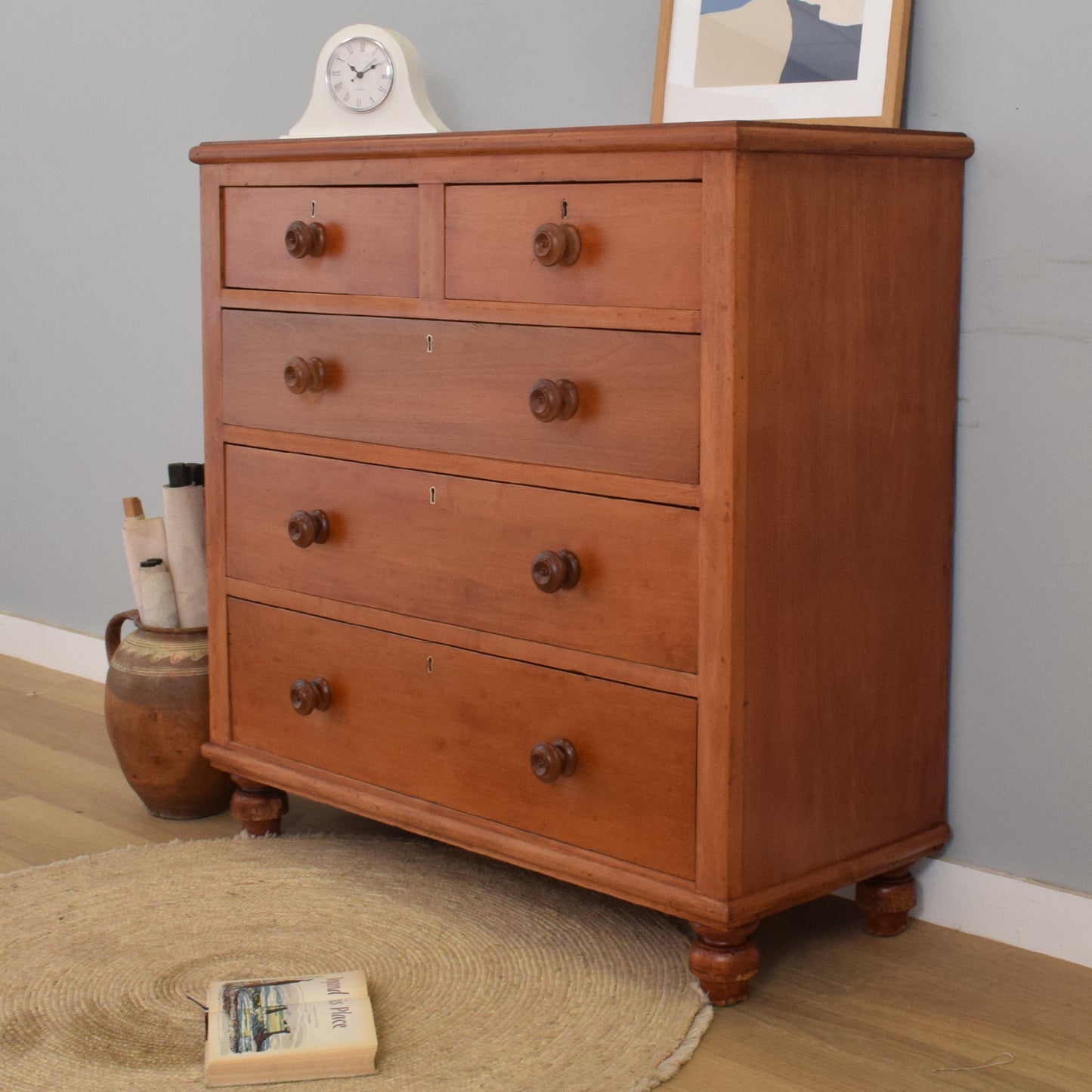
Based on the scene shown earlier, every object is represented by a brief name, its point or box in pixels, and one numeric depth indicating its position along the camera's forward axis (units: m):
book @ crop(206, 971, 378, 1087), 1.55
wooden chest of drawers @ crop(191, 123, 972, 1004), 1.58
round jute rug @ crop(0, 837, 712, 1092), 1.58
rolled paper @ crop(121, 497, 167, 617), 2.35
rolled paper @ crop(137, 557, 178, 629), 2.32
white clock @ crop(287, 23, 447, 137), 2.12
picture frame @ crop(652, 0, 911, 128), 1.83
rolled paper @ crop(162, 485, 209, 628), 2.32
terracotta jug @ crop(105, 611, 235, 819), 2.27
